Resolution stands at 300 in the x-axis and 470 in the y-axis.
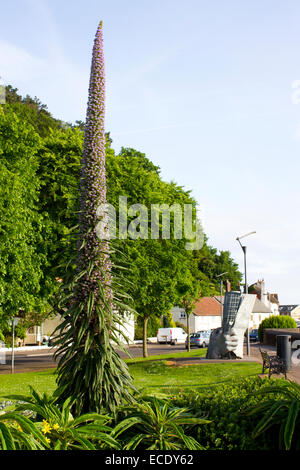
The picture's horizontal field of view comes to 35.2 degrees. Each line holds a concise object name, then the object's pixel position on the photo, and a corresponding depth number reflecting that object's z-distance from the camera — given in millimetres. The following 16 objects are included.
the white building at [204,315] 79625
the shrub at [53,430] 4752
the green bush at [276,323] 41281
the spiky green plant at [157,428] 5375
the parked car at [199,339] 48844
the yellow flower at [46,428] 5254
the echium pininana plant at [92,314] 6594
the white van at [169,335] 56938
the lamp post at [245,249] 30719
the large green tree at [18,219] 18906
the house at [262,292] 107181
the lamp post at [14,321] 24273
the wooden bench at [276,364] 16375
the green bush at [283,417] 4957
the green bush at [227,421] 5352
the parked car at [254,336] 58031
